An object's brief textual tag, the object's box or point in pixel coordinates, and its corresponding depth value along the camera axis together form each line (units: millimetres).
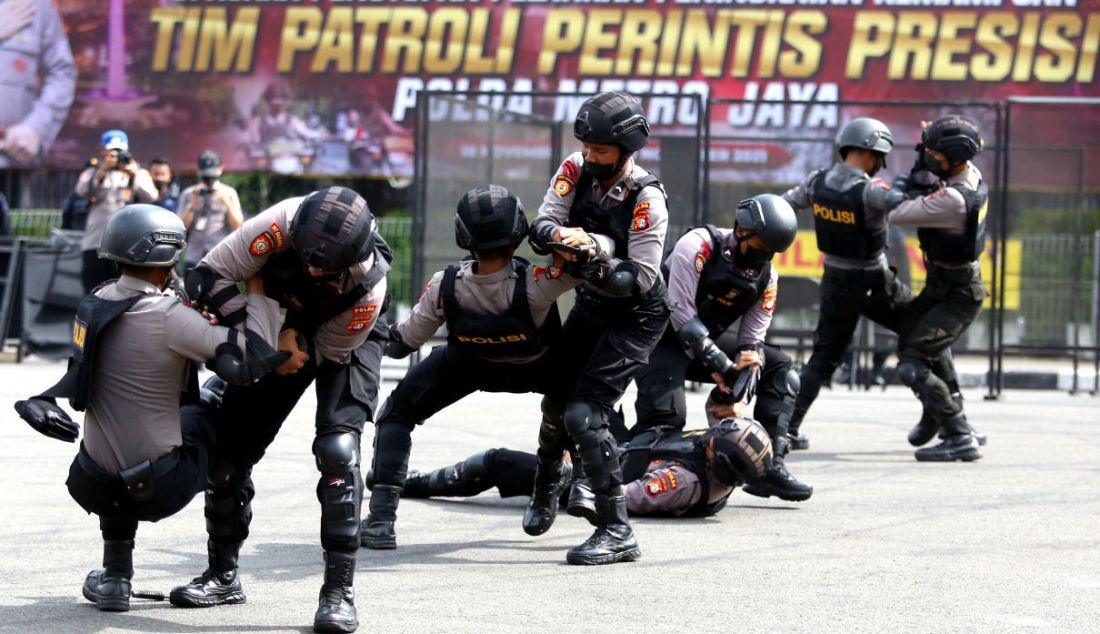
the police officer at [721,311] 14915
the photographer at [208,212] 28656
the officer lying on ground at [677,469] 14797
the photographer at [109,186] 28453
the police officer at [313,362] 10391
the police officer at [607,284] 12859
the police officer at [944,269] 19781
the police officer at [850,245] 19562
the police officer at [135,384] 10633
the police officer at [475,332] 12797
